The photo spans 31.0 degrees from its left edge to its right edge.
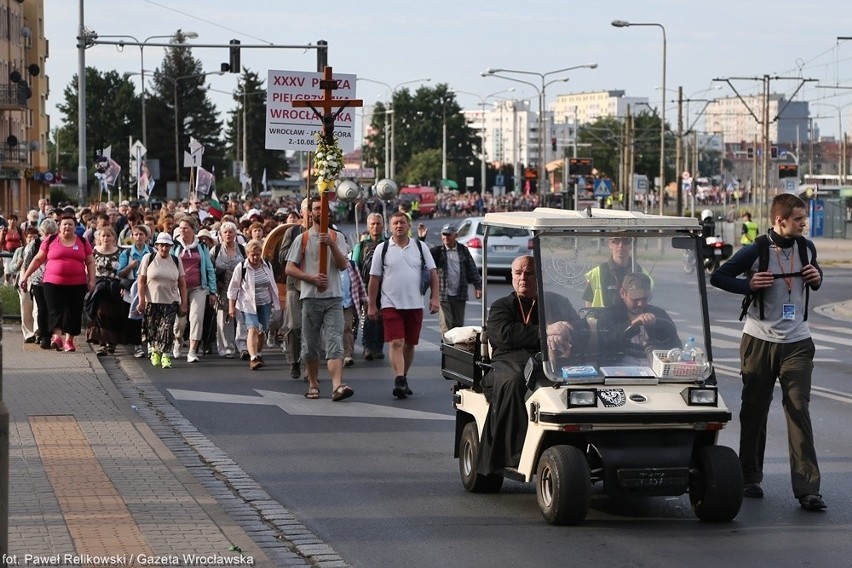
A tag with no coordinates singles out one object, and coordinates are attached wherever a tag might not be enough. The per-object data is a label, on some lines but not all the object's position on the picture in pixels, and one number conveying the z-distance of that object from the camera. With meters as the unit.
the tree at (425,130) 163.88
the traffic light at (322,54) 38.25
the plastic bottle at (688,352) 8.84
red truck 103.93
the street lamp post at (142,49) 40.16
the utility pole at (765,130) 56.58
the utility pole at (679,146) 51.77
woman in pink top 18.23
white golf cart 8.44
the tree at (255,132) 142.12
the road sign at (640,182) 68.44
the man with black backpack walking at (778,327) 9.23
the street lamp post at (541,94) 70.18
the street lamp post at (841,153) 110.64
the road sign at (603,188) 53.19
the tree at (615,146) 129.00
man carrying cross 14.11
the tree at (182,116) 129.00
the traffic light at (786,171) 60.53
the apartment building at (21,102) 77.17
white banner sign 19.75
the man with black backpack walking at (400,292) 14.64
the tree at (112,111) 141.25
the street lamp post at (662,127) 54.40
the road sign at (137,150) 40.59
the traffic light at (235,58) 40.84
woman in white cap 17.25
